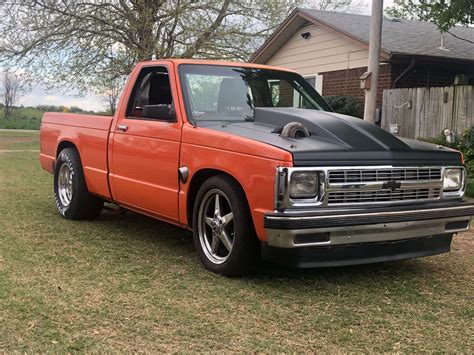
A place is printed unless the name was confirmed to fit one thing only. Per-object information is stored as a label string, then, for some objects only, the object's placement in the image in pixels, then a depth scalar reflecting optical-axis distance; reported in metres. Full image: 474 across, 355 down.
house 12.88
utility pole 9.13
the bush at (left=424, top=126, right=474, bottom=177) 9.97
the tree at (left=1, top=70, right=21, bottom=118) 37.84
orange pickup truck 3.91
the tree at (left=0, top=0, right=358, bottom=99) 18.70
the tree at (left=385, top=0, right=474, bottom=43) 8.30
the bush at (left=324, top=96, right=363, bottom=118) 13.10
